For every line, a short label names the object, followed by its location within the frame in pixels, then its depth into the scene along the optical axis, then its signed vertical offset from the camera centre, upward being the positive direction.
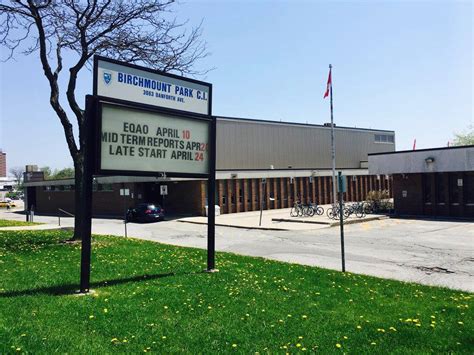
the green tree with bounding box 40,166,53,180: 129.30 +7.22
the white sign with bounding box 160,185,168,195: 26.85 +0.21
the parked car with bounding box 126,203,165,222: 31.92 -1.47
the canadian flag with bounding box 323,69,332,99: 31.11 +7.49
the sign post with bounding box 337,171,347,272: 11.22 +0.20
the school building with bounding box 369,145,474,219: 26.95 +0.81
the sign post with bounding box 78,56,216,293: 8.16 +1.36
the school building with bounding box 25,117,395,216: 37.44 +1.34
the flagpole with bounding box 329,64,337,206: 30.88 +7.47
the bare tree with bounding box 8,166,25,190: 163.59 +7.93
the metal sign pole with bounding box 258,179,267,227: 39.08 +0.30
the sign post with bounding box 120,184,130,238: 24.43 +0.07
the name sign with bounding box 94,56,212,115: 8.41 +2.26
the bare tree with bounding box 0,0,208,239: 16.14 +5.53
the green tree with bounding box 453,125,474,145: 75.94 +9.18
